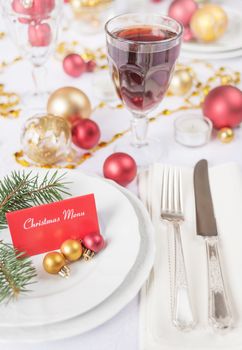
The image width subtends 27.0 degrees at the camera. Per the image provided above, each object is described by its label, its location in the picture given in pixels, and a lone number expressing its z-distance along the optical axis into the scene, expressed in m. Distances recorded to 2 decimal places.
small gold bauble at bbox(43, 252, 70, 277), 0.60
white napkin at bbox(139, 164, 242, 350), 0.55
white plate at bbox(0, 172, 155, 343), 0.53
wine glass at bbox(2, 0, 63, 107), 0.97
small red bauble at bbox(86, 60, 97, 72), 1.15
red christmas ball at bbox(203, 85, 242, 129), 0.94
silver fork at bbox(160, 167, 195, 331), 0.56
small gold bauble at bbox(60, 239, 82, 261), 0.62
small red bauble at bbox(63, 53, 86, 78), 1.12
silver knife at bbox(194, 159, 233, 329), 0.56
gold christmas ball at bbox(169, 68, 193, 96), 1.05
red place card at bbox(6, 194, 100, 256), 0.62
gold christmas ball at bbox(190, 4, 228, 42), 1.18
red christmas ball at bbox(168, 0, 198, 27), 1.25
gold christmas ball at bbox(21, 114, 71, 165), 0.86
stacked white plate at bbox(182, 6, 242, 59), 1.17
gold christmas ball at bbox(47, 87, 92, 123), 0.96
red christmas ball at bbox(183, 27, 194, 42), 1.20
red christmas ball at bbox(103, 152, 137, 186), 0.80
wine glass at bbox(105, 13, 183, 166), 0.79
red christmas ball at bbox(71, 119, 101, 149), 0.91
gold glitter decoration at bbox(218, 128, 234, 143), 0.93
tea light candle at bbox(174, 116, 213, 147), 0.92
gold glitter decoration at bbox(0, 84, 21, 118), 1.02
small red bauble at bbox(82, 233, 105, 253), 0.63
